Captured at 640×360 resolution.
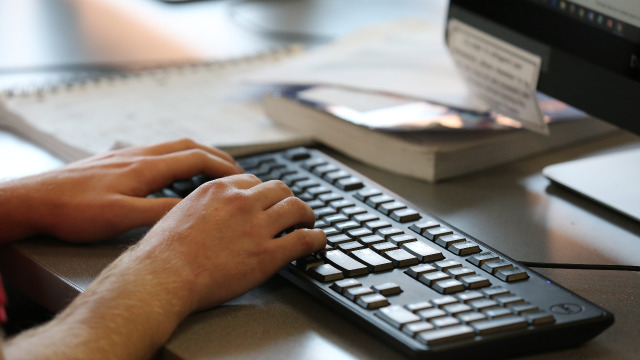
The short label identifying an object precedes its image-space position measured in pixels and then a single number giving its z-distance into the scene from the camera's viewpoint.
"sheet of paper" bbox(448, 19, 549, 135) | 1.41
